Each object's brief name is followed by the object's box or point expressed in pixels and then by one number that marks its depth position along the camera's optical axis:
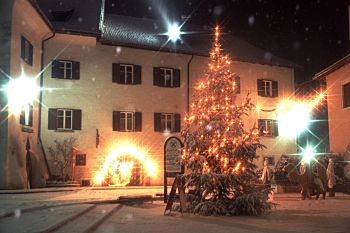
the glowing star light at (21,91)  20.94
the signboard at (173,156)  15.25
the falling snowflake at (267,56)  33.22
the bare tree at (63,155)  25.22
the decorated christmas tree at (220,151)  12.57
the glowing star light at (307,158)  18.05
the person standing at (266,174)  20.01
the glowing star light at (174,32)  31.17
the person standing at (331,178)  18.91
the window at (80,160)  25.98
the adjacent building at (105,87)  25.59
